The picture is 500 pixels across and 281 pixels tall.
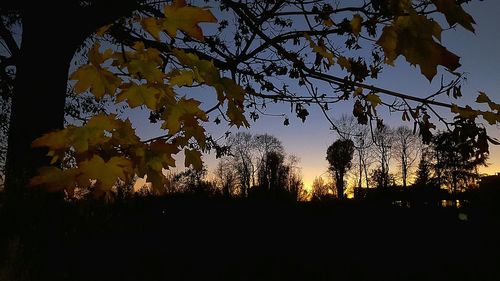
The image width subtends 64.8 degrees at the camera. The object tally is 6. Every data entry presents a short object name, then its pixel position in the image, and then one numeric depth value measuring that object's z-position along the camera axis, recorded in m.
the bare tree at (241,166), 60.12
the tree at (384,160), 59.69
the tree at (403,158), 64.81
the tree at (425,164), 65.15
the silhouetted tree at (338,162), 63.53
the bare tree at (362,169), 65.31
